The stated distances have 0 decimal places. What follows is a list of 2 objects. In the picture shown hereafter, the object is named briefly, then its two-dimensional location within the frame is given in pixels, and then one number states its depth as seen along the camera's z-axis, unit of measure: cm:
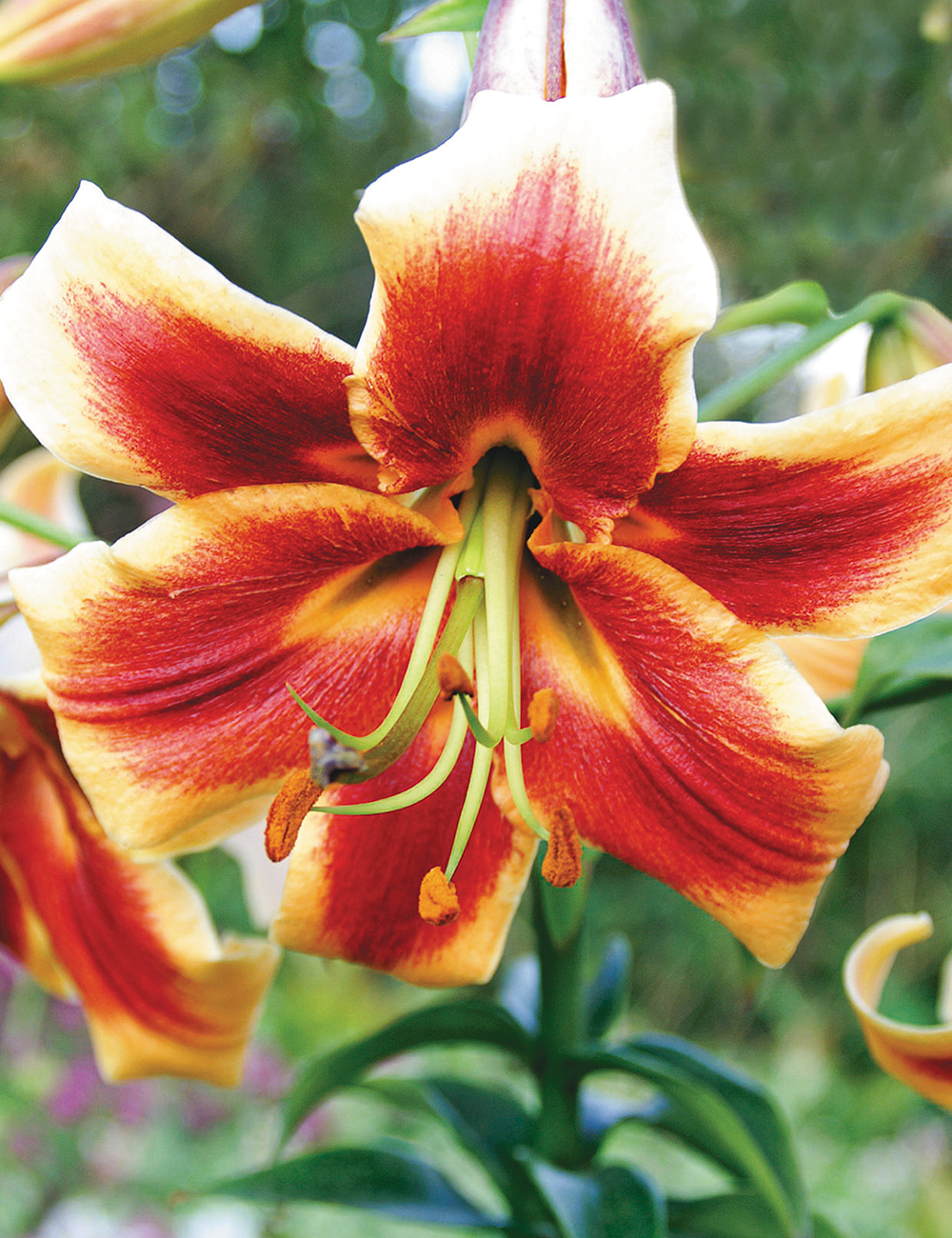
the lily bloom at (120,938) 38
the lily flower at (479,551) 26
